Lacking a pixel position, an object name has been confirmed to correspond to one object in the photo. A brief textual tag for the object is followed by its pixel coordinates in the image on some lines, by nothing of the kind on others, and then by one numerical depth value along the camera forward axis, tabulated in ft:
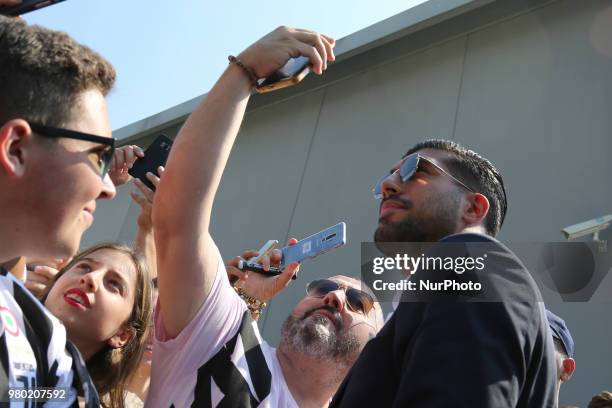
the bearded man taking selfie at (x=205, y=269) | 6.57
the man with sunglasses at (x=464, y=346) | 4.83
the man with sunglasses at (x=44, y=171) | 4.86
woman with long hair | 7.51
